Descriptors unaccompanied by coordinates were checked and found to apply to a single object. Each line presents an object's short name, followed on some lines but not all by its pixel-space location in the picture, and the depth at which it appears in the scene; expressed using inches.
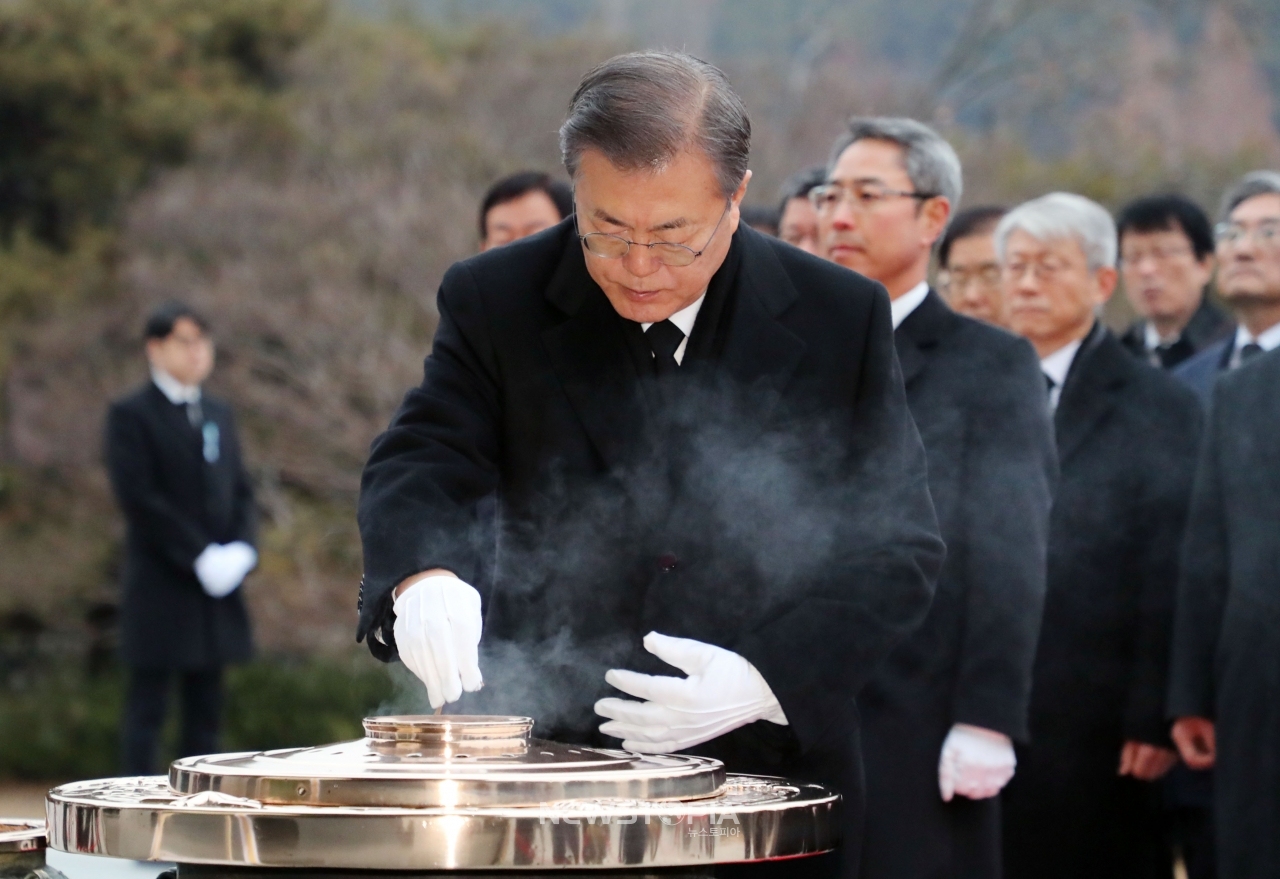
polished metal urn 157.8
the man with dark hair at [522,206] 410.0
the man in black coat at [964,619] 276.8
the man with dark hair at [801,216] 419.5
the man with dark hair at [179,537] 577.3
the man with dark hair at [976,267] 438.3
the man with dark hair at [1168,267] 459.5
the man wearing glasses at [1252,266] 396.8
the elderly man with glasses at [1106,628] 344.2
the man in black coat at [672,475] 207.2
